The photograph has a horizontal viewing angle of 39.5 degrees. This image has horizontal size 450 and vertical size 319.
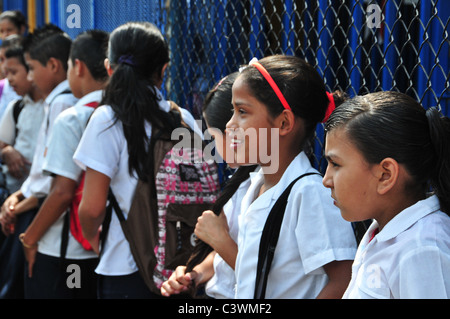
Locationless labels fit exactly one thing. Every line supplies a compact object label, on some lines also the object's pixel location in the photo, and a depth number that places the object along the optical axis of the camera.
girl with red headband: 1.87
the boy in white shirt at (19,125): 4.07
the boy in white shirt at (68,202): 2.95
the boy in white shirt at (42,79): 3.50
